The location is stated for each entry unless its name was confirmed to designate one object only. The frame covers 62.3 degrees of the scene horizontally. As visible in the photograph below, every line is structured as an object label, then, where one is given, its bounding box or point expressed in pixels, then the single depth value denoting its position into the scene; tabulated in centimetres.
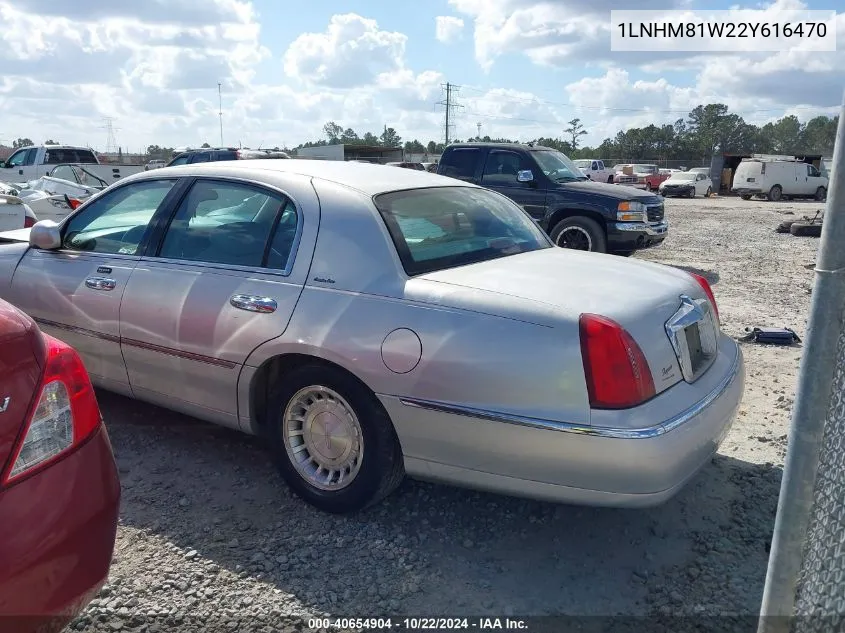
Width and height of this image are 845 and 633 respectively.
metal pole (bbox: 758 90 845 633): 167
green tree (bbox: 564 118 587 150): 8831
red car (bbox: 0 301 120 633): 183
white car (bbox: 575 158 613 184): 3941
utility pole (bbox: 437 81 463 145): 7278
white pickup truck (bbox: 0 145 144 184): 1764
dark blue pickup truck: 984
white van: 3166
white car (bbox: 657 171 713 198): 3528
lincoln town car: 265
